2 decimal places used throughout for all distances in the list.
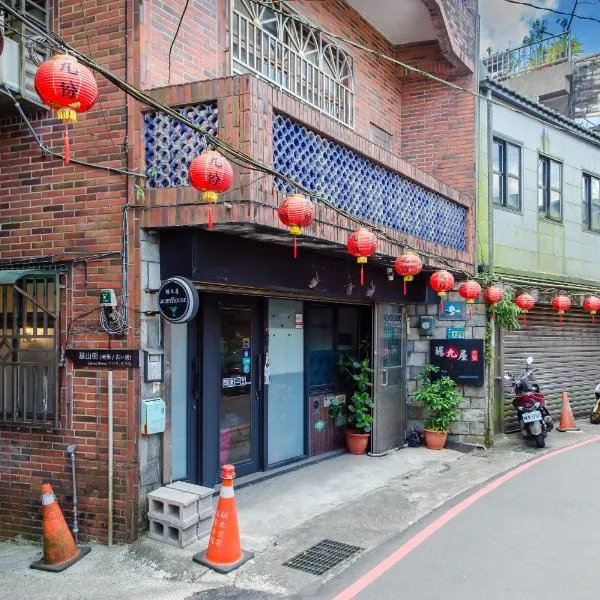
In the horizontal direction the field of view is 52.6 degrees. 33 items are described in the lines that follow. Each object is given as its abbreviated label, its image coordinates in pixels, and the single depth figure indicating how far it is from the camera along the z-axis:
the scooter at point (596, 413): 13.52
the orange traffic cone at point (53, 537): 5.67
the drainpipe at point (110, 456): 6.04
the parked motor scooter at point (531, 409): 10.66
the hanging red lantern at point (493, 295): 10.49
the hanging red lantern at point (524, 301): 11.30
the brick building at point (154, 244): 6.07
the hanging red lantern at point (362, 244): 6.71
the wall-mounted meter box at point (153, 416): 6.06
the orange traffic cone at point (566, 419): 12.69
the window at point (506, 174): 12.04
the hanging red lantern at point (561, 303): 12.18
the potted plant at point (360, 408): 9.98
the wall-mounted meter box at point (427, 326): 11.01
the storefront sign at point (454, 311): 10.88
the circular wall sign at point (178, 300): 5.80
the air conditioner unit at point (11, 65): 6.07
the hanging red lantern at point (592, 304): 12.98
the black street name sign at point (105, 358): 6.09
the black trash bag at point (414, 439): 10.76
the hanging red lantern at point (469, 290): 9.95
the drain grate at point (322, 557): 5.59
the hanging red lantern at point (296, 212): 5.70
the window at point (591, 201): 15.08
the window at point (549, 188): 13.41
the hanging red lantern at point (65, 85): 3.75
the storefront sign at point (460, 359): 10.59
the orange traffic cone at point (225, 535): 5.51
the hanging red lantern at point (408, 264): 7.94
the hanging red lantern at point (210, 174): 4.88
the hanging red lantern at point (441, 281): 9.18
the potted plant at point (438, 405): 10.42
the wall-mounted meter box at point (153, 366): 6.16
